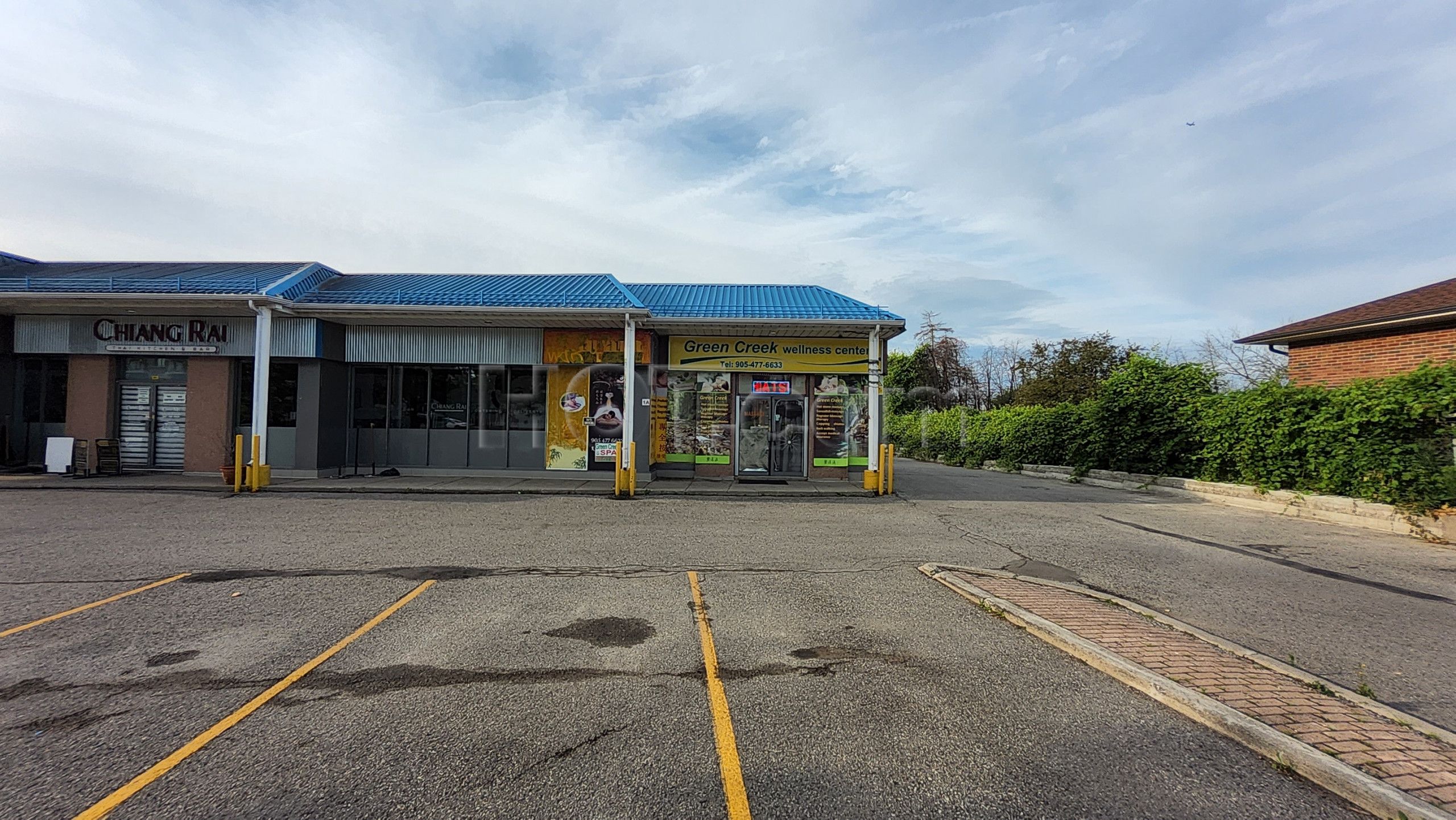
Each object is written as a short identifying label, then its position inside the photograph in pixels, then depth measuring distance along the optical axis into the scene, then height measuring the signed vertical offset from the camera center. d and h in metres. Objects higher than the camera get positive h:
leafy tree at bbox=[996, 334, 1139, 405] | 33.72 +3.50
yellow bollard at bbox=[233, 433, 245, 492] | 13.45 -0.75
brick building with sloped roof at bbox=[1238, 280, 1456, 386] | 12.86 +2.26
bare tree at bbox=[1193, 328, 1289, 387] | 25.16 +2.92
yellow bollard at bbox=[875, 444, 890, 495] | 15.07 -0.97
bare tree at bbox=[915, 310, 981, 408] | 47.59 +4.46
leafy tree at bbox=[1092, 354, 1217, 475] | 16.19 +0.58
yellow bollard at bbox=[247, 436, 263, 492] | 13.75 -0.97
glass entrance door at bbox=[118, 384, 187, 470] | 16.55 +0.01
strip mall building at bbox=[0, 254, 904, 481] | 15.93 +1.36
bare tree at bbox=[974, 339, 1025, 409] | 48.22 +3.84
